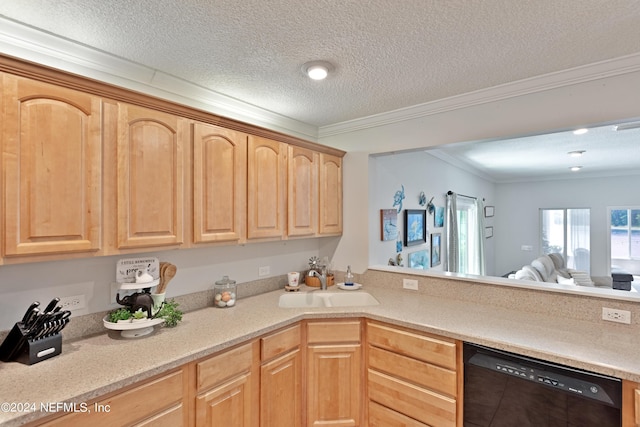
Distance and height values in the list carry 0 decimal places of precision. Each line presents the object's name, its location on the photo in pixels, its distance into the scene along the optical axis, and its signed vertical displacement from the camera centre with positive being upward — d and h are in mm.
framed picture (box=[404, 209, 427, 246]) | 3494 -119
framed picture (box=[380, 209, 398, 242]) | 2996 -75
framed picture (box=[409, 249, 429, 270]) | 3599 -514
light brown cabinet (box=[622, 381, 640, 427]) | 1296 -791
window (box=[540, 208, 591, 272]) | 6223 -395
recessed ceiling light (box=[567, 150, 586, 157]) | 4082 +833
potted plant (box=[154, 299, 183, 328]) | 1725 -538
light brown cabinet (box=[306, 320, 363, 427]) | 2053 -1029
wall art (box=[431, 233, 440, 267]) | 4090 -438
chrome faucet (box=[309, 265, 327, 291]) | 2703 -523
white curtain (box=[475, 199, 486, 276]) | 5488 -432
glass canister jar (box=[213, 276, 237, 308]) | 2156 -527
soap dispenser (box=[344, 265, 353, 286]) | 2721 -539
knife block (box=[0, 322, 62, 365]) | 1308 -546
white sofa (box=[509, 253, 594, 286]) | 4338 -922
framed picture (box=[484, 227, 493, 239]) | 6363 -344
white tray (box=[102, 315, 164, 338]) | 1560 -546
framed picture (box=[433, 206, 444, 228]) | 4215 -11
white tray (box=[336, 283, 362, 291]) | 2650 -597
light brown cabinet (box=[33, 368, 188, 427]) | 1146 -756
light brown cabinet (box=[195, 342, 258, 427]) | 1509 -884
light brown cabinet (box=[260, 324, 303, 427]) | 1805 -980
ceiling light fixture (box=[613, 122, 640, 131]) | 2094 +624
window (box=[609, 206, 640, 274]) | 5797 -450
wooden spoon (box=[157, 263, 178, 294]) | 1846 -343
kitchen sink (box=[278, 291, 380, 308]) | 2576 -680
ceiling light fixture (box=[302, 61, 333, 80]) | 1795 +873
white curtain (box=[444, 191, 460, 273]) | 4418 -257
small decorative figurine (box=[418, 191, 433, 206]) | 3828 +217
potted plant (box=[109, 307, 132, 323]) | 1594 -503
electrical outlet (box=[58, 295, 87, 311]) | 1574 -429
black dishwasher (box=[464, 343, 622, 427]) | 1361 -844
